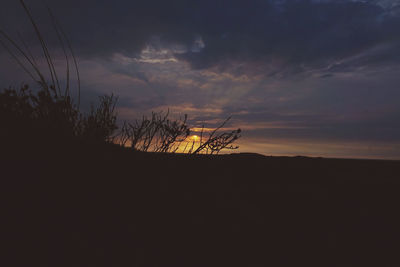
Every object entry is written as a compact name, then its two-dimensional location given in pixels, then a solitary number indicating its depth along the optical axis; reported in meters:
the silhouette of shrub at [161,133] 4.05
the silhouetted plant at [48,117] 2.72
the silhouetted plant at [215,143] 3.87
